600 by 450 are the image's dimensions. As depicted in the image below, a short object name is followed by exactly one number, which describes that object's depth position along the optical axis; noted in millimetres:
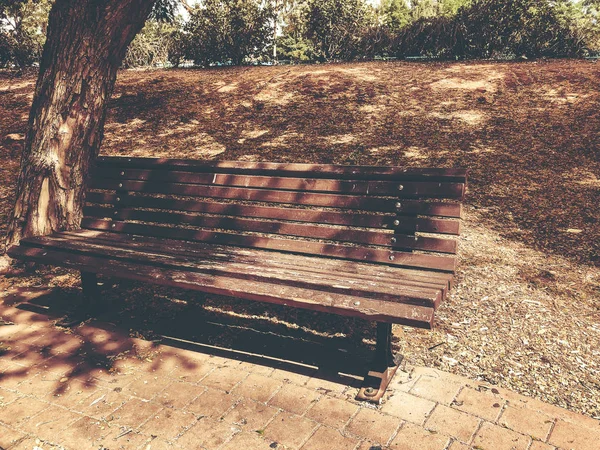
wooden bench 2609
